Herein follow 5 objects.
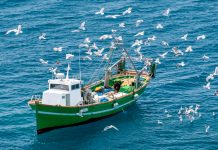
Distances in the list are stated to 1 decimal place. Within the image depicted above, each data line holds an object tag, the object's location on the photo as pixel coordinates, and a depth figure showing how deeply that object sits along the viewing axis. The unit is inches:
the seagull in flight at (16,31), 4794.0
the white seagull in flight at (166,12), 5302.2
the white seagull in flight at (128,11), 5329.7
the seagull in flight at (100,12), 5149.6
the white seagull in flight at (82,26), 5049.7
